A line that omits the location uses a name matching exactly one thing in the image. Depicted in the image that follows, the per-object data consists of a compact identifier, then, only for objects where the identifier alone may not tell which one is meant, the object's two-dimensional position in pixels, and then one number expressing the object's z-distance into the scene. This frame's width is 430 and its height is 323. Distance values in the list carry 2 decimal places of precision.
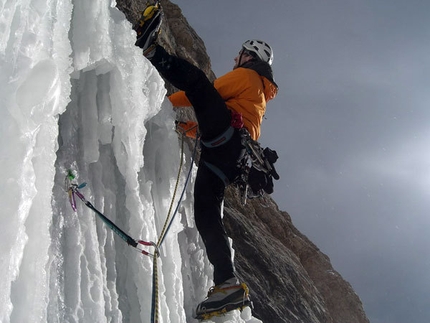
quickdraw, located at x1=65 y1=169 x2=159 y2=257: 2.88
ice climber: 3.63
